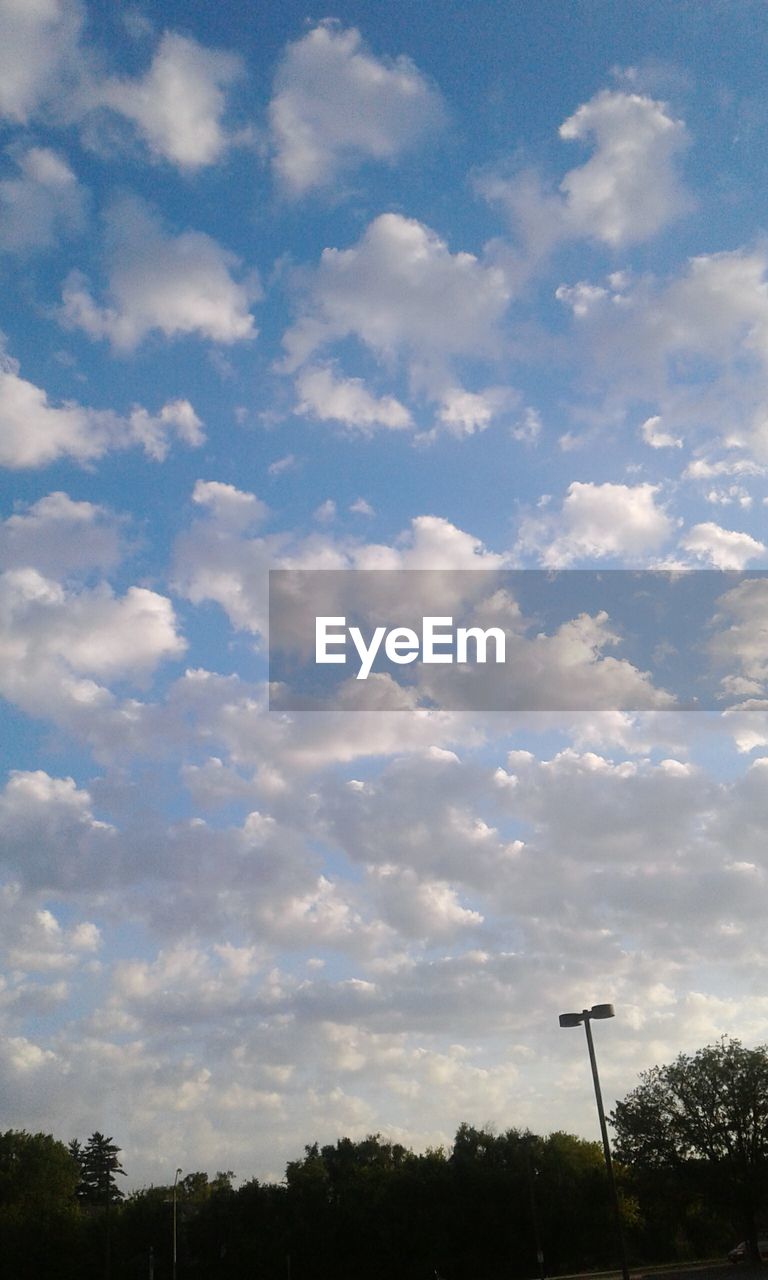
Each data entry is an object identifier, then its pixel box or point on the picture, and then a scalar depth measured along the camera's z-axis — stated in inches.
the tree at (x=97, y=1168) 5679.1
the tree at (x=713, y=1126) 2322.8
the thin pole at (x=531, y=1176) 2350.0
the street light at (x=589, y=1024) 1122.7
